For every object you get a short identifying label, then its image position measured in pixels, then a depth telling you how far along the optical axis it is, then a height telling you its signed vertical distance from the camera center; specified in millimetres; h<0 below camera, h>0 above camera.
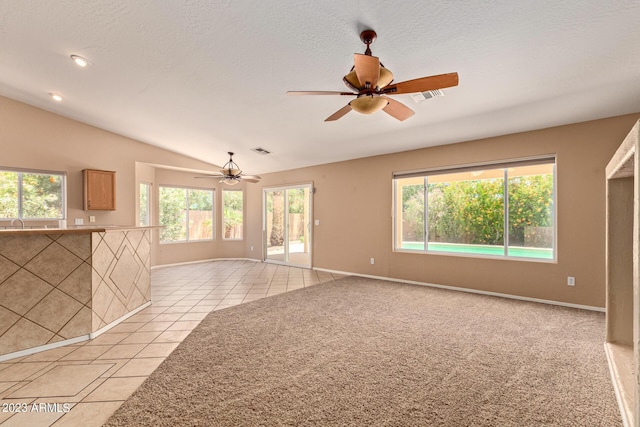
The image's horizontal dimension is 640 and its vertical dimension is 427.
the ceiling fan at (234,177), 5887 +802
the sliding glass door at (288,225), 7059 -314
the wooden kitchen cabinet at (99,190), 5305 +484
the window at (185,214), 7391 -6
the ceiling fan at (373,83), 2012 +1018
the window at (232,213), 8391 +13
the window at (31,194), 4652 +359
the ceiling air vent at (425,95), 3278 +1424
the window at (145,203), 6844 +273
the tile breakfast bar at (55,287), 2465 -707
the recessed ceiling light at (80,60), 3176 +1807
